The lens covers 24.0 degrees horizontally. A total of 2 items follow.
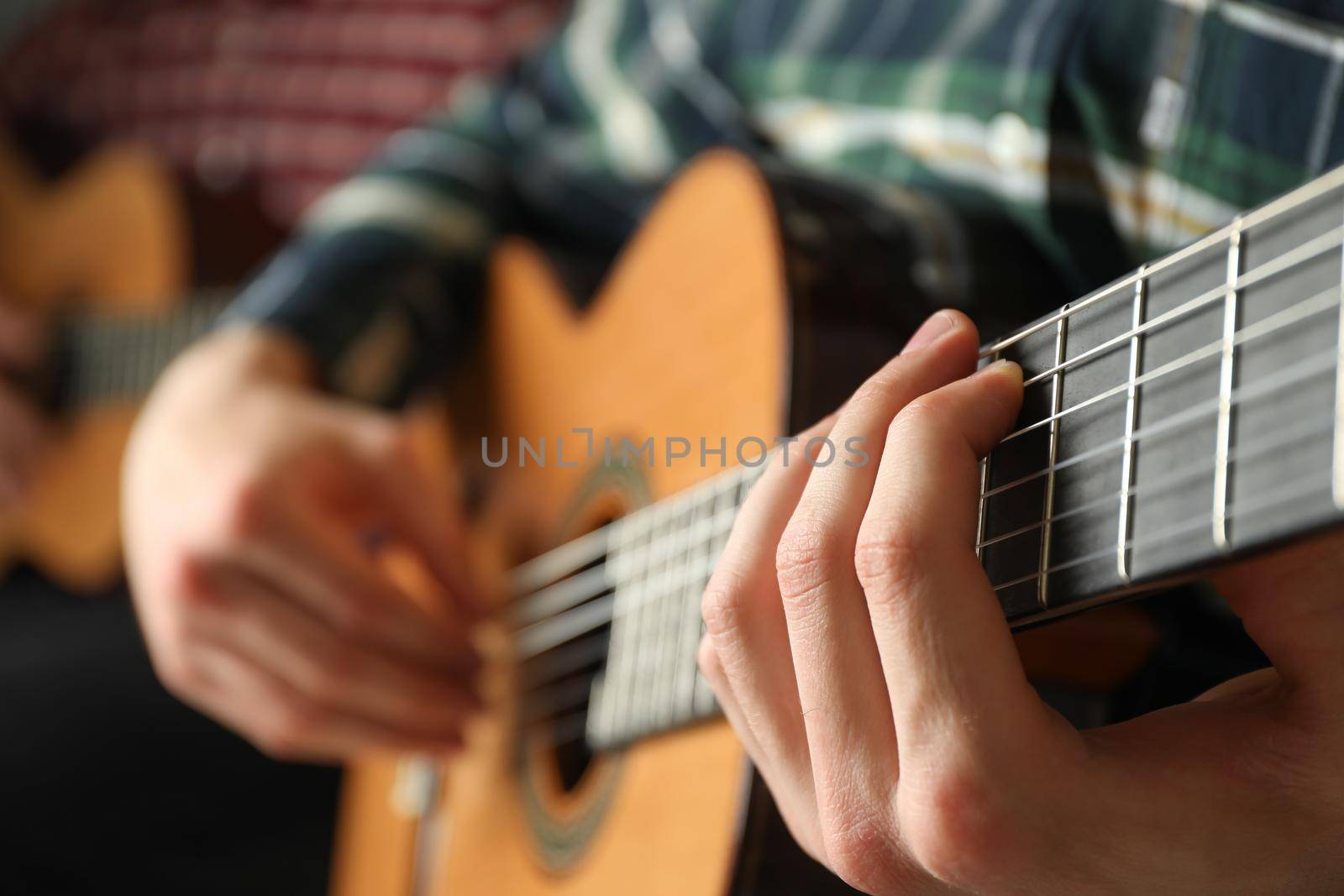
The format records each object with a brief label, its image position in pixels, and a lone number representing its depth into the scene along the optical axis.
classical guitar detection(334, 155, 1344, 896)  0.49
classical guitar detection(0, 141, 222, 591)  1.49
